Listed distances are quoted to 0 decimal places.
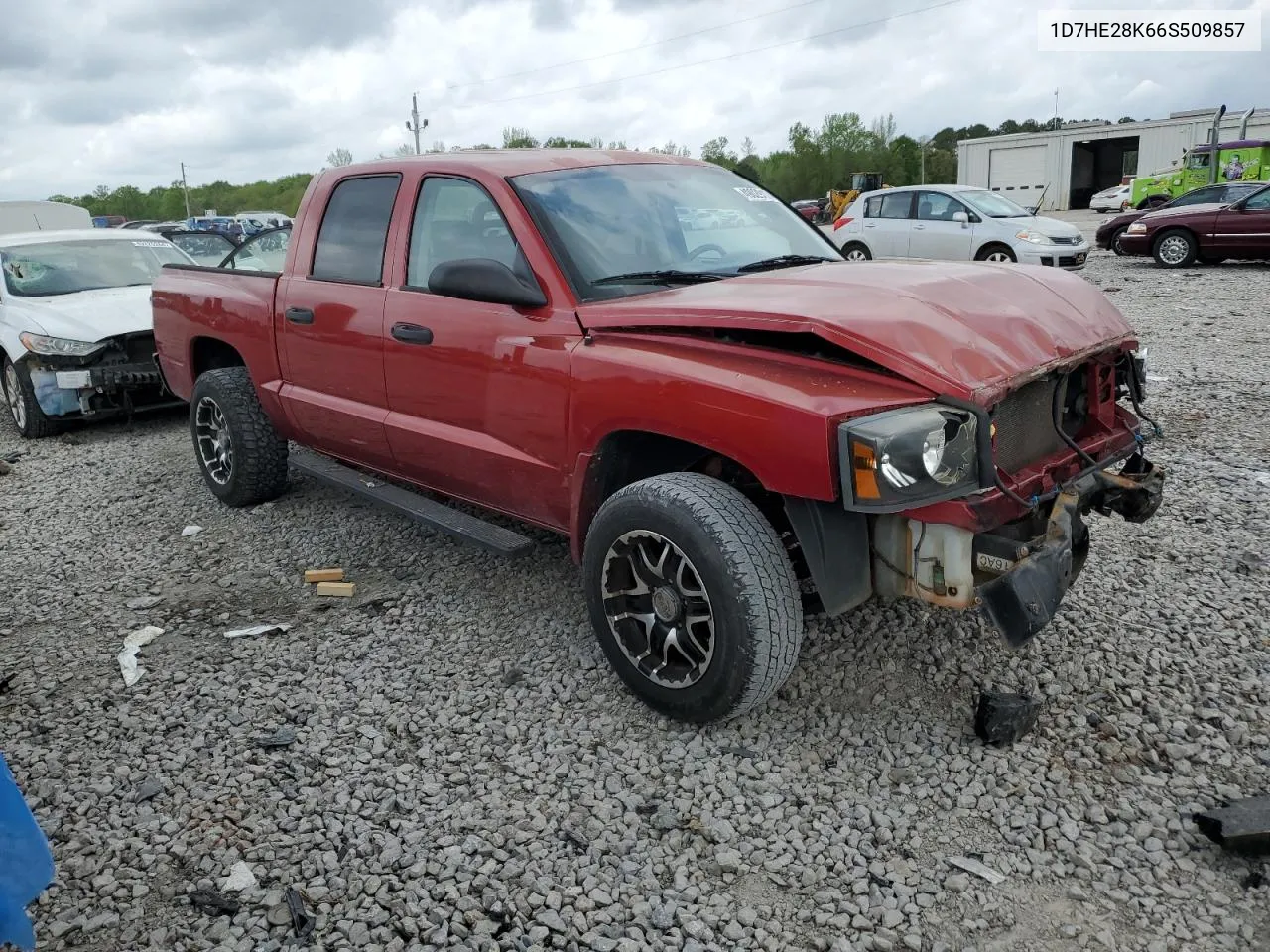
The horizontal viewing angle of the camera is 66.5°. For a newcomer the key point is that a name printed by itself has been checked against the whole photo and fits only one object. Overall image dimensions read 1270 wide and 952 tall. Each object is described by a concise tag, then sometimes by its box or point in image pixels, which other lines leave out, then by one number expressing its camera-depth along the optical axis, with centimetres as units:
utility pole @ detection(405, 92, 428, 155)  5594
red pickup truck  273
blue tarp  196
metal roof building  4566
